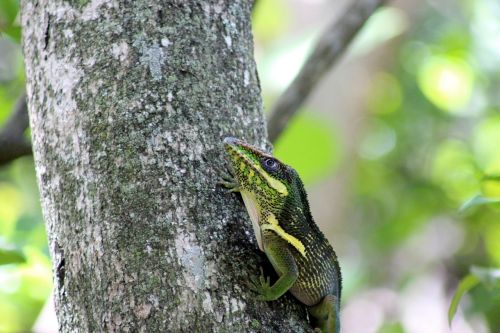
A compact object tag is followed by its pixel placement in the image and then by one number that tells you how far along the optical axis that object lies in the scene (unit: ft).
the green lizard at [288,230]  15.66
